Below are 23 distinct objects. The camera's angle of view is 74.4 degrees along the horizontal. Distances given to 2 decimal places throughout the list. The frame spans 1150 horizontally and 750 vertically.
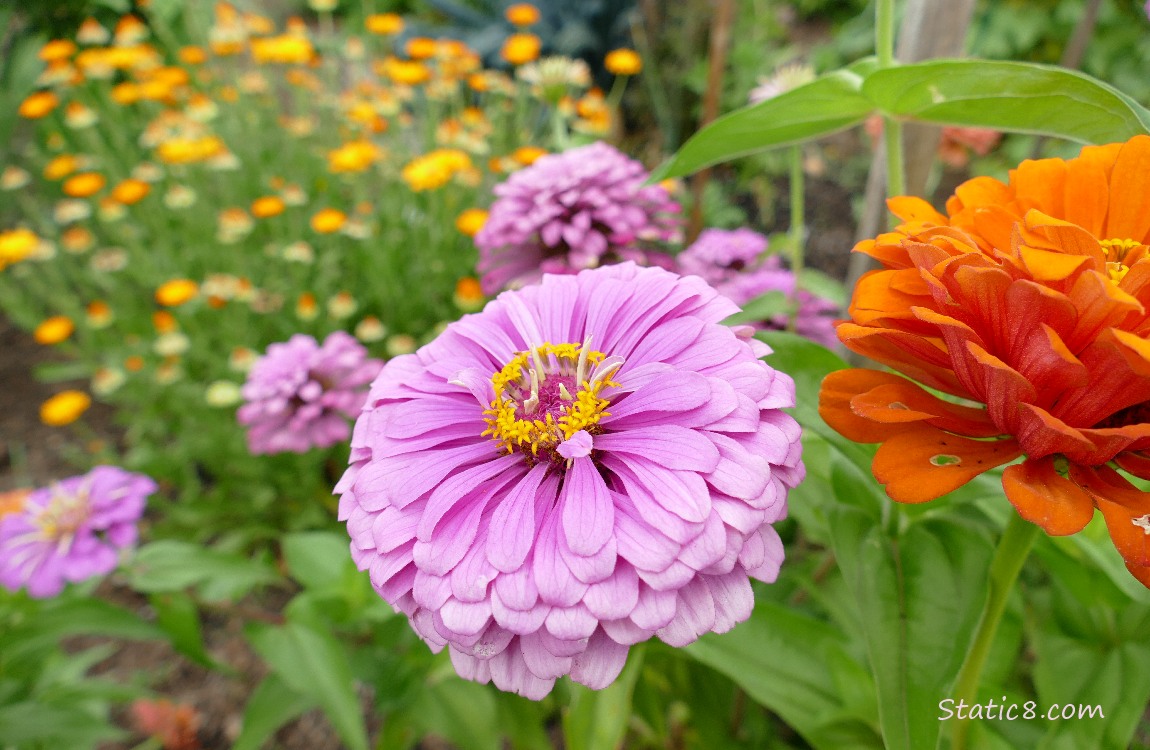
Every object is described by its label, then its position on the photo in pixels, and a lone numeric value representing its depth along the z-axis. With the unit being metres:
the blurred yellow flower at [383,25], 0.61
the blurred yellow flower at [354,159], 0.50
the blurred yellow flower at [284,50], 0.58
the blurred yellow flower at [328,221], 0.48
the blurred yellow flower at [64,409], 0.48
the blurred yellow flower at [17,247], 0.50
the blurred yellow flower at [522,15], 0.58
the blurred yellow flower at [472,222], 0.44
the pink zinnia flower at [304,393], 0.34
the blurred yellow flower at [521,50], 0.55
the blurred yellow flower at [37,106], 0.58
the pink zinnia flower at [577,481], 0.13
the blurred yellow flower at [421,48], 0.59
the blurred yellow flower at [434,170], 0.45
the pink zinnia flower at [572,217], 0.28
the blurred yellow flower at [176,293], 0.46
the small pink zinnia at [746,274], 0.31
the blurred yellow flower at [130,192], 0.52
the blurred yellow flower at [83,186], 0.53
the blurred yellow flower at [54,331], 0.50
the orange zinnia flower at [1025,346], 0.11
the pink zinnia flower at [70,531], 0.29
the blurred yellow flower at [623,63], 0.53
